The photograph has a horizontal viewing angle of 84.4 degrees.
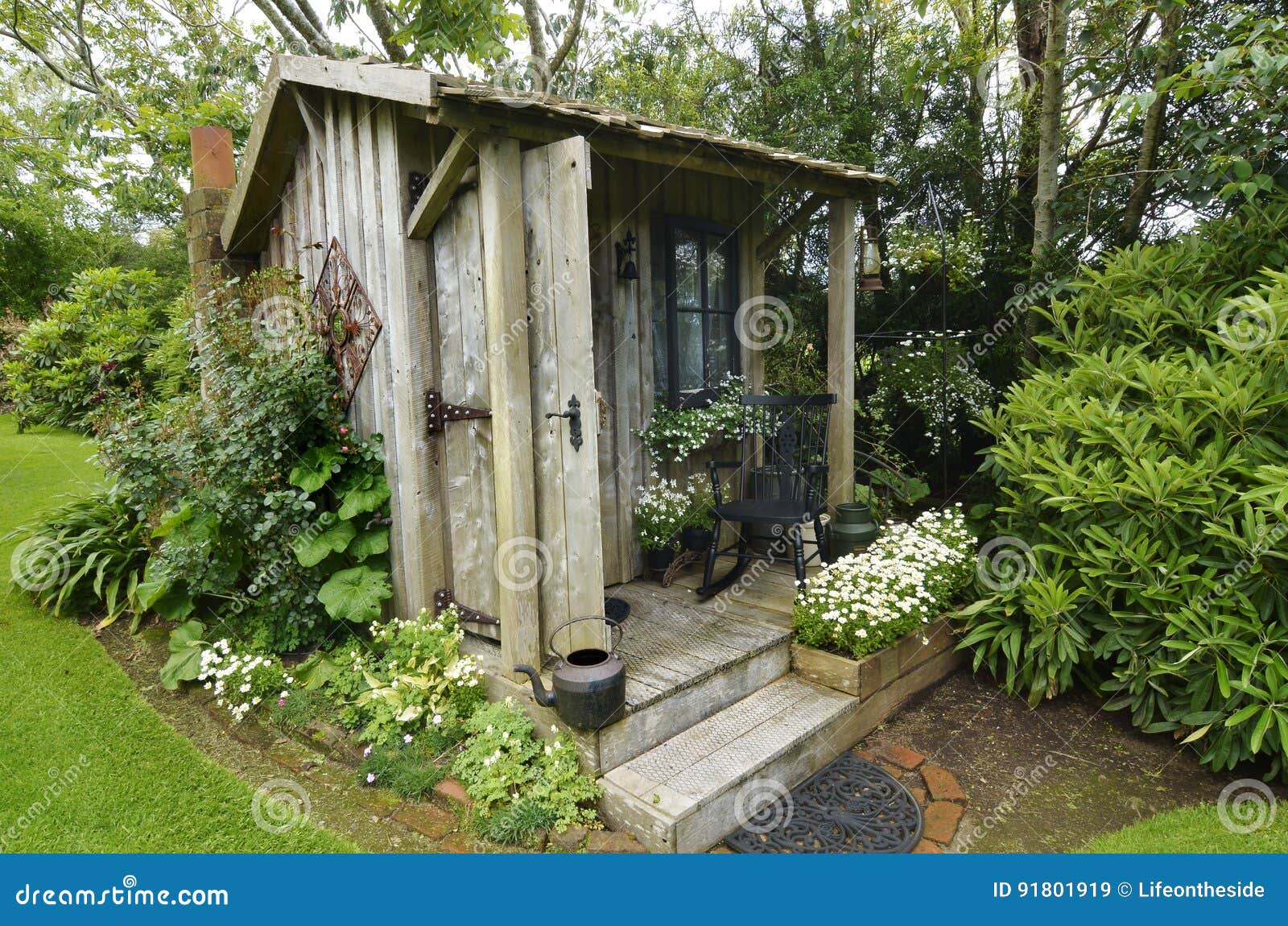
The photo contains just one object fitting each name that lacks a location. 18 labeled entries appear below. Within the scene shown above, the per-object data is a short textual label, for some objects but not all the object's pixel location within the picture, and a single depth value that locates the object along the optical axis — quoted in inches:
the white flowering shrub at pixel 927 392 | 214.8
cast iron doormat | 96.5
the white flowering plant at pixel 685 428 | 168.9
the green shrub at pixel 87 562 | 159.9
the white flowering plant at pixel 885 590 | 129.0
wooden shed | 106.7
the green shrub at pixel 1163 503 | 108.0
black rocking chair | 154.2
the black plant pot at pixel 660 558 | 169.2
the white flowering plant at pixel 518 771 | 97.7
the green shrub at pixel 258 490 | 133.6
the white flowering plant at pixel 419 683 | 116.2
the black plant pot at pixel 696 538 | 173.8
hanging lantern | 191.5
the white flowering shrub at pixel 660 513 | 166.1
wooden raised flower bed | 125.5
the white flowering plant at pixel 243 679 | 126.9
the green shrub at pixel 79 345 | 288.0
